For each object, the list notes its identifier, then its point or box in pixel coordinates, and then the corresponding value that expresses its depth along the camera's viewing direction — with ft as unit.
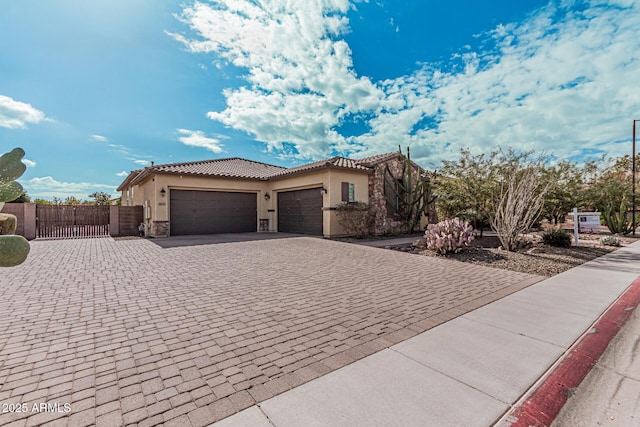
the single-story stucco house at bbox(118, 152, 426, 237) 48.14
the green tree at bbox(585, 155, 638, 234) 50.55
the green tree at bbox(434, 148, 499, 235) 39.14
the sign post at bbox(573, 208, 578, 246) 35.30
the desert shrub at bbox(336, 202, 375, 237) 45.60
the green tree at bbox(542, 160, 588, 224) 39.73
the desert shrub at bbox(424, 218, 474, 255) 30.30
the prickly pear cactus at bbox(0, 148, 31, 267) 6.63
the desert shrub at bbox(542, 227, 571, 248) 34.88
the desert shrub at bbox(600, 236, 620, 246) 37.06
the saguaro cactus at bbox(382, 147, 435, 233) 54.44
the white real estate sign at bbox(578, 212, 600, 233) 47.21
